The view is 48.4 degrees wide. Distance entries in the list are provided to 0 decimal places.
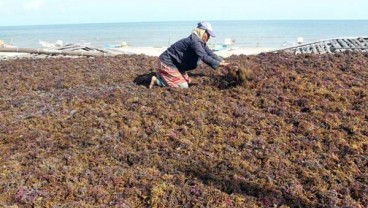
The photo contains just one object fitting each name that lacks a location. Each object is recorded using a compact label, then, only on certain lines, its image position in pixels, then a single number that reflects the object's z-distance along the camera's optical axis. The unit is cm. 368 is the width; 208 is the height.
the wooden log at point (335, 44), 1095
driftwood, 1226
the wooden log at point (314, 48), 1060
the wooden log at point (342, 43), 1102
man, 671
